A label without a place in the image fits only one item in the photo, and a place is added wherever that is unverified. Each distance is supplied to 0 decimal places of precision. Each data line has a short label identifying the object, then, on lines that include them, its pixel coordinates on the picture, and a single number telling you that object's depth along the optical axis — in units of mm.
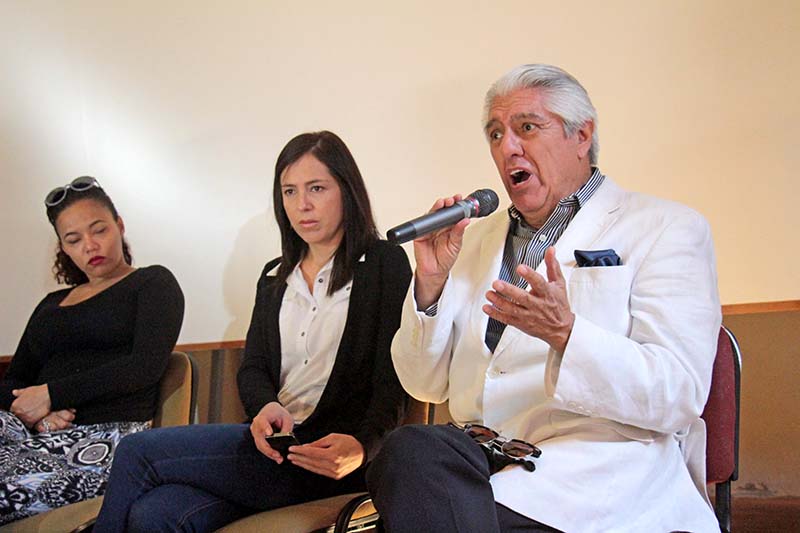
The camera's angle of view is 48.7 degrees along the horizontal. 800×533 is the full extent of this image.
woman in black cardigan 1784
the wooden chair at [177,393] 2357
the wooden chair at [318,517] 1571
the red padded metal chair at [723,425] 1578
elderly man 1363
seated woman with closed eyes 2125
